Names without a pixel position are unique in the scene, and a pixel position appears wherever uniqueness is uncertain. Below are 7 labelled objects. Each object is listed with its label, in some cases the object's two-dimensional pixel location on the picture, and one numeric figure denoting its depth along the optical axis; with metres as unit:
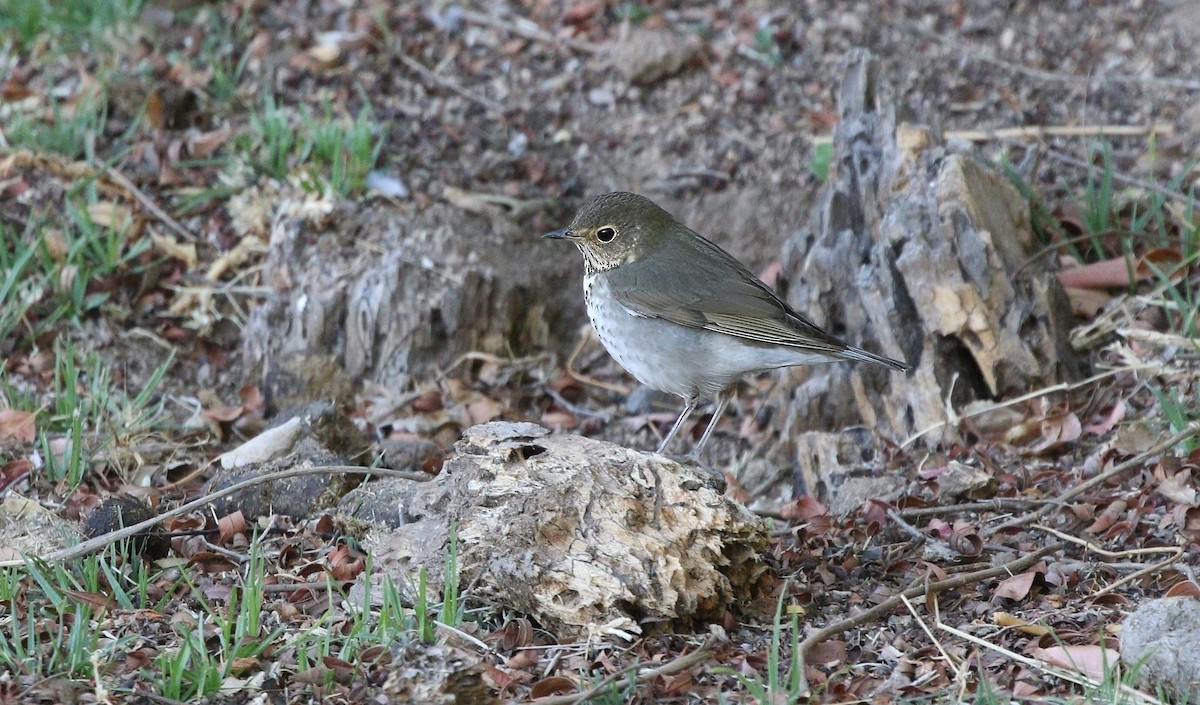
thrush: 10.76
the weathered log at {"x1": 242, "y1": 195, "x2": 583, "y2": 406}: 13.66
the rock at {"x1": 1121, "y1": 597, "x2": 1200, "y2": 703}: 7.00
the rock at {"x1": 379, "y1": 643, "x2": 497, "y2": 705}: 6.86
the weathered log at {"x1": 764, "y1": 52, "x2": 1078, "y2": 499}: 11.82
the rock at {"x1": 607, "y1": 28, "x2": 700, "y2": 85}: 16.39
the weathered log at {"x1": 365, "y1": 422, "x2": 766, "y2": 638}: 7.90
